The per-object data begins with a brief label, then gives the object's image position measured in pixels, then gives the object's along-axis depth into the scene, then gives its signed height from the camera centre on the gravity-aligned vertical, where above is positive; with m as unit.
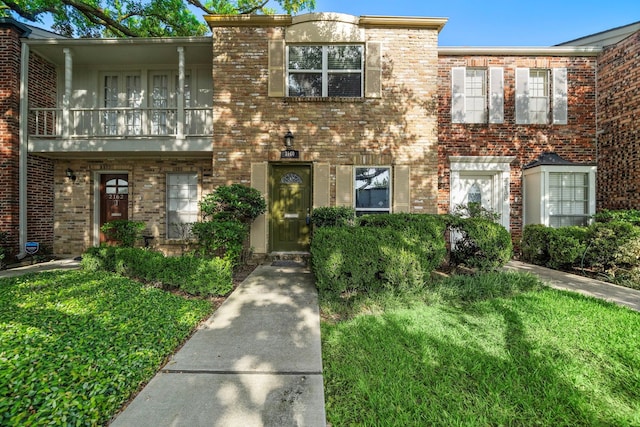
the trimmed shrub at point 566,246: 5.90 -0.73
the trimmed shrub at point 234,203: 5.93 +0.18
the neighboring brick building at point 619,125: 6.85 +2.25
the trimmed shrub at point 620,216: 6.25 -0.09
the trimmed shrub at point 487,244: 5.18 -0.60
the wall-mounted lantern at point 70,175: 8.10 +1.05
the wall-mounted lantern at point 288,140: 6.80 +1.76
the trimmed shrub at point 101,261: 5.61 -1.02
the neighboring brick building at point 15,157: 6.98 +1.40
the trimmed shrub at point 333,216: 6.23 -0.11
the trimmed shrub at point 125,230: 7.04 -0.50
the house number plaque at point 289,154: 6.88 +1.42
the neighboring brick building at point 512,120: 7.73 +2.59
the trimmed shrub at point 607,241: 5.41 -0.58
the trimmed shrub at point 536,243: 6.57 -0.77
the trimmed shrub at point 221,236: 5.43 -0.49
